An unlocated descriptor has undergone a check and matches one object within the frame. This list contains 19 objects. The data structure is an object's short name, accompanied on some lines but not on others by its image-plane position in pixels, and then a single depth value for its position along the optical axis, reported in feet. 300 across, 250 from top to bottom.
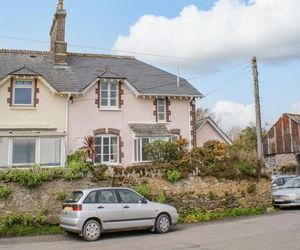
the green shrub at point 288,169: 144.05
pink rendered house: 75.72
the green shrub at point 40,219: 49.57
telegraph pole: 75.25
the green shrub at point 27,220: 48.83
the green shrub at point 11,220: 47.93
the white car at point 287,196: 65.41
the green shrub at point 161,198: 55.76
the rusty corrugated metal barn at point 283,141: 150.20
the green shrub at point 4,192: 49.44
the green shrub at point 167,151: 63.87
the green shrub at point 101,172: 54.65
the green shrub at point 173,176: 57.31
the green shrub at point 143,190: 54.75
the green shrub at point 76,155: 69.07
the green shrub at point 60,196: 51.75
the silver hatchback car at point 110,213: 41.81
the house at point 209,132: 94.63
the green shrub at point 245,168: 63.41
